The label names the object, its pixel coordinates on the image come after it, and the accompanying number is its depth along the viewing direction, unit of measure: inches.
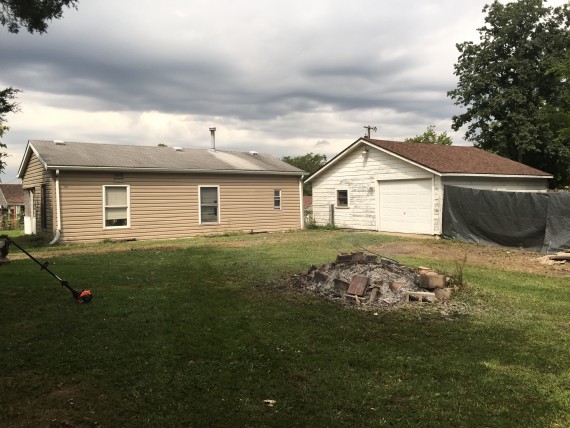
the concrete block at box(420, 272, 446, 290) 287.0
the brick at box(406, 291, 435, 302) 276.4
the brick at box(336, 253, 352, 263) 341.5
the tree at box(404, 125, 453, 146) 1955.0
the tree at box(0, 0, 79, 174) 252.7
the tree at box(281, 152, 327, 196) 3013.5
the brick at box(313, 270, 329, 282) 310.4
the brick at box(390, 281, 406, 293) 286.0
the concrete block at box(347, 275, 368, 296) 279.9
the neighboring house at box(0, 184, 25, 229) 1877.5
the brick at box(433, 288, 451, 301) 279.9
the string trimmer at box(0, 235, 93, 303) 260.2
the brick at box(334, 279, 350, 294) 291.1
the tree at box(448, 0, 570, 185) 1158.3
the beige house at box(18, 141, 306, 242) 646.5
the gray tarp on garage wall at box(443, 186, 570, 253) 512.1
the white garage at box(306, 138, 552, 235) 676.1
